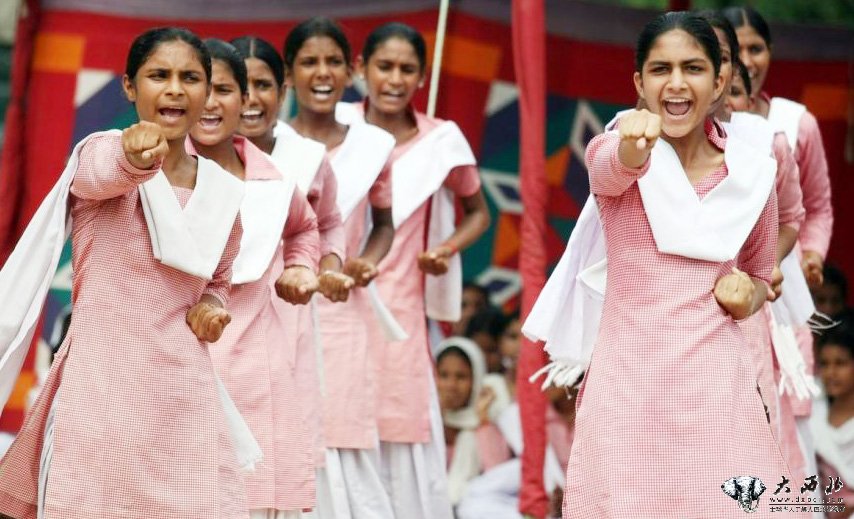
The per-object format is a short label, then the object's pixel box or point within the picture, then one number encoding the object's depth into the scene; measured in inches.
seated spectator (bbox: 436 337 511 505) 604.9
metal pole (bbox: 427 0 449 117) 565.1
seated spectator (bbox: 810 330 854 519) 569.9
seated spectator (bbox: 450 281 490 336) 659.8
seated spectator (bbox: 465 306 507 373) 645.2
